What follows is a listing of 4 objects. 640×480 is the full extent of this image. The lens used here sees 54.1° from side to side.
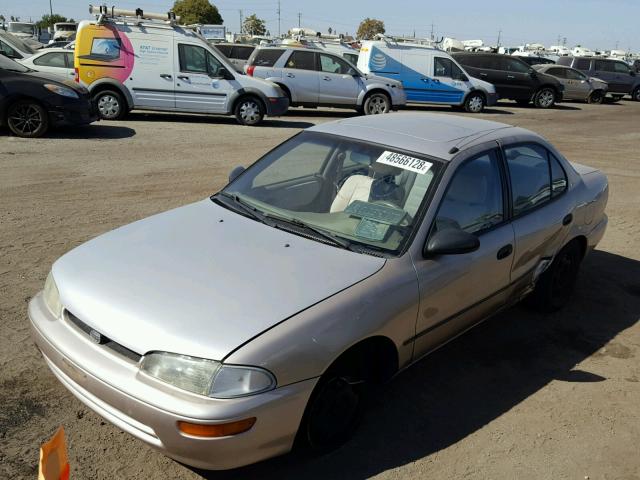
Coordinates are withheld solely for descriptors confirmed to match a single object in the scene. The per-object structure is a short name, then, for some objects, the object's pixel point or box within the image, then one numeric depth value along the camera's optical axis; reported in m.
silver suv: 16.28
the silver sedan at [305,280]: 2.67
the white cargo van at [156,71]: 12.75
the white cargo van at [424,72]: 18.44
